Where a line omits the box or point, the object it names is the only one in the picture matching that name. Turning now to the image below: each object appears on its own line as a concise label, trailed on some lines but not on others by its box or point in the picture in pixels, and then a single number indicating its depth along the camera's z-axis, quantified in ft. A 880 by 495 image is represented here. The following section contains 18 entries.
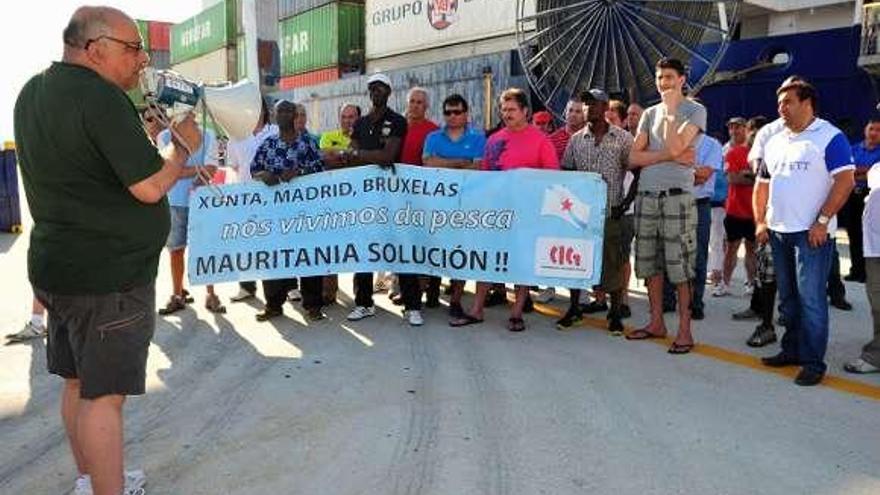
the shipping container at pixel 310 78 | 84.38
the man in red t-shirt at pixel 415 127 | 20.27
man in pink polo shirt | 18.03
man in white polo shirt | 13.60
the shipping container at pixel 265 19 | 115.24
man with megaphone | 7.57
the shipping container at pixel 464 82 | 55.72
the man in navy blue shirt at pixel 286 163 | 19.07
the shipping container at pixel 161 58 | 151.04
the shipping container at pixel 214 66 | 117.60
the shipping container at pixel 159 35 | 153.50
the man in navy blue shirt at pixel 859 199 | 24.67
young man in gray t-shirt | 15.97
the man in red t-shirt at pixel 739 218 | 22.04
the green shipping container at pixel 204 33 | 119.03
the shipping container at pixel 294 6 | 87.66
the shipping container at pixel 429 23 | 66.08
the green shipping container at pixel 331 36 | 84.94
